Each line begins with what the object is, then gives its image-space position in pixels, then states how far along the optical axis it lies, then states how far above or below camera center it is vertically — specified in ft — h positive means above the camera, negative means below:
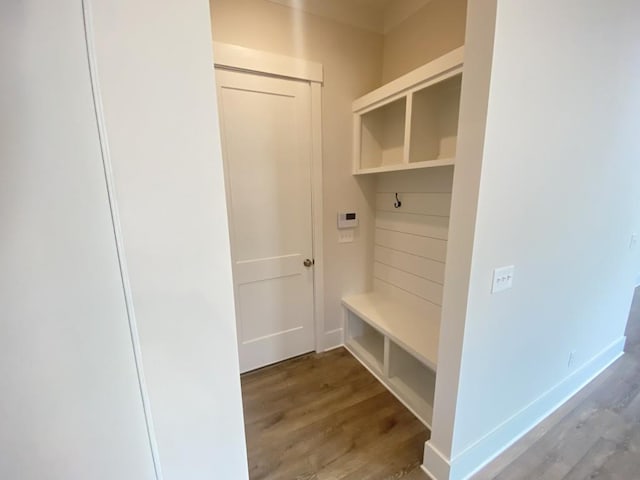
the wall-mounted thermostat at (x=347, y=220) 7.79 -0.92
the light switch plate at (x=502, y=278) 4.00 -1.38
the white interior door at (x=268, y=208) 6.27 -0.49
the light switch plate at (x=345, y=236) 7.94 -1.41
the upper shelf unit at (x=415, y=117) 5.16 +1.72
